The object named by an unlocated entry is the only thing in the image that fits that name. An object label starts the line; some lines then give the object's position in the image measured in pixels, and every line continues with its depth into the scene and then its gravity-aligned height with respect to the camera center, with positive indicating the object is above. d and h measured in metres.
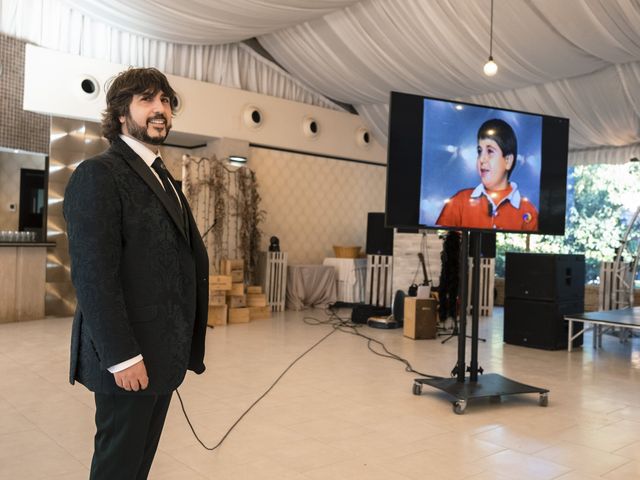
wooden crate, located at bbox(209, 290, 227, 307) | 7.91 -0.84
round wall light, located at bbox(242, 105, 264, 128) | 9.65 +2.00
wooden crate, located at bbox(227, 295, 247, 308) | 8.32 -0.92
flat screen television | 4.11 +0.56
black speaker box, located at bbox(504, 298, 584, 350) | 6.69 -0.87
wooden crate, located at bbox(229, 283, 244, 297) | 8.33 -0.75
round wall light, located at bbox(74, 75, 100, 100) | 8.01 +1.98
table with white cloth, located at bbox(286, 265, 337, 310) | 9.85 -0.80
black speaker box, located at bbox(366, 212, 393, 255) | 9.69 +0.09
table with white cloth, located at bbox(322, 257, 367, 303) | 10.23 -0.65
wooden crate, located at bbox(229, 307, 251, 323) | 8.22 -1.10
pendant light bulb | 6.39 +1.95
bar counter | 7.66 -0.69
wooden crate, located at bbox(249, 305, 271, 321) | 8.69 -1.12
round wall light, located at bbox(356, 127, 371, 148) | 11.37 +2.04
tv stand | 4.21 -1.03
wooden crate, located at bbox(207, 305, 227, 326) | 7.91 -1.08
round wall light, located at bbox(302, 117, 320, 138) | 10.53 +2.03
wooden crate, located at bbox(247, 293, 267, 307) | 8.75 -0.93
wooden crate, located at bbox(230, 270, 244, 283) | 8.48 -0.57
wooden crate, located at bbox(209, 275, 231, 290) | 7.94 -0.63
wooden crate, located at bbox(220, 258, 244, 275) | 8.41 -0.41
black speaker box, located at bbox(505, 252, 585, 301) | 6.71 -0.32
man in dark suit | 1.60 -0.12
